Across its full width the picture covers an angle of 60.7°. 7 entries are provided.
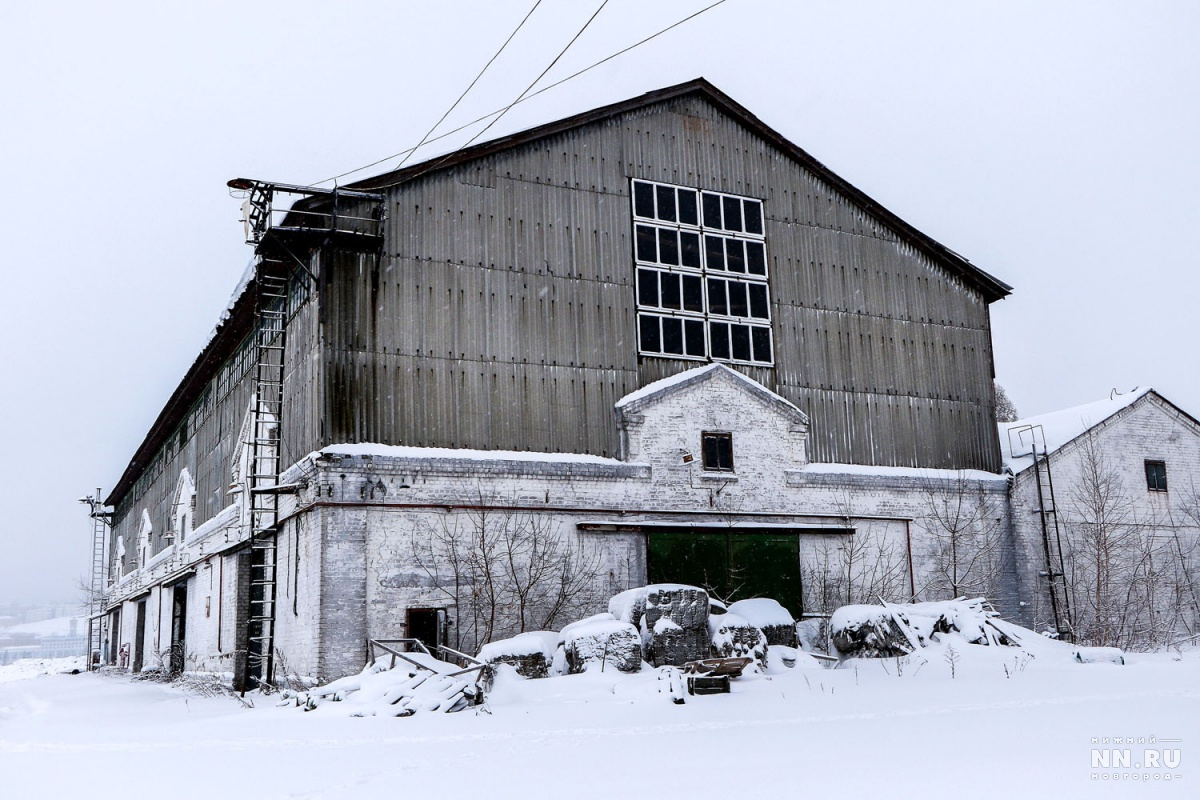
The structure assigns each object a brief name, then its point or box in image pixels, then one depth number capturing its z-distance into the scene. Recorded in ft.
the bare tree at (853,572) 64.28
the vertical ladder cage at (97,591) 160.94
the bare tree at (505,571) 55.06
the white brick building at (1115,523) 70.23
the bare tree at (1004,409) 141.89
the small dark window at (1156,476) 75.66
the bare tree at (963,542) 68.33
